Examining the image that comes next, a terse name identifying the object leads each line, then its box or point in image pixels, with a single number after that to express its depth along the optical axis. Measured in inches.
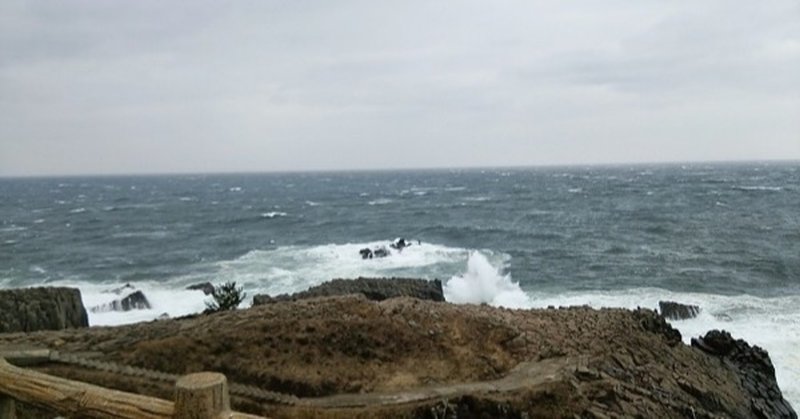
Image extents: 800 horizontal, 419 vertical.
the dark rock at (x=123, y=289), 1091.3
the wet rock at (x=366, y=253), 1402.8
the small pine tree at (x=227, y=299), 696.4
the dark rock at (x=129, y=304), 974.5
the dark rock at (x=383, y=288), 766.5
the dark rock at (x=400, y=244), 1489.5
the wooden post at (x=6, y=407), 160.2
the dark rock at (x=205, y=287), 1059.9
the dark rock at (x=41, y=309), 614.3
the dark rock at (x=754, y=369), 450.6
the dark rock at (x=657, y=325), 513.7
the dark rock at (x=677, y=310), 853.8
